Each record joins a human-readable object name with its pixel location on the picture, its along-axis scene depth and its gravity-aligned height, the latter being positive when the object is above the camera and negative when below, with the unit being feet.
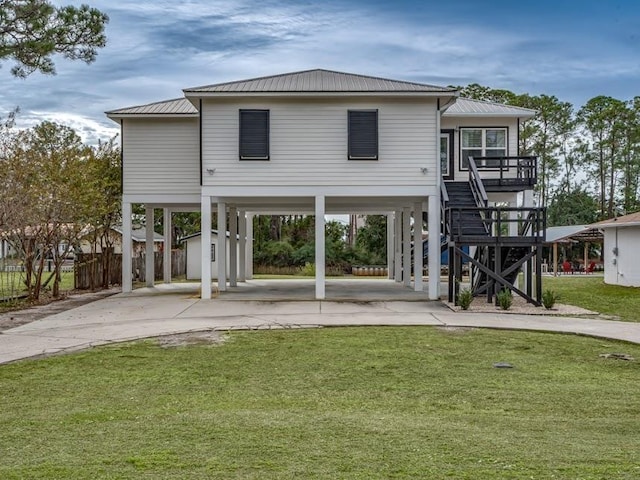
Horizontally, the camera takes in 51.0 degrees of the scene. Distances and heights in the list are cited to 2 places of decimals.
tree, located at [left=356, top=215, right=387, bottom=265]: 125.90 +1.51
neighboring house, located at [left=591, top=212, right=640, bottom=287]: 77.56 -0.63
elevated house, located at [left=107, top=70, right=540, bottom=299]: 58.18 +8.41
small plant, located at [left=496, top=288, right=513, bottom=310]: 50.44 -4.15
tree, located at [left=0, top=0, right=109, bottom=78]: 43.27 +14.10
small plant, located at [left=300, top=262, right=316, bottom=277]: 109.20 -4.15
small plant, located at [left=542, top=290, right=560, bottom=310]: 50.98 -4.23
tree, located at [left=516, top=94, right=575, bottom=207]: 160.35 +27.75
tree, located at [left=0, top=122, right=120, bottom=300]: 55.31 +4.16
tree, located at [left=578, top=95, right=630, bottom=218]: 162.29 +26.26
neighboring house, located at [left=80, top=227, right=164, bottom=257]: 122.51 +0.37
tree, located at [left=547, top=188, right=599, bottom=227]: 168.44 +9.09
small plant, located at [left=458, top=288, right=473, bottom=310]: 50.62 -4.16
